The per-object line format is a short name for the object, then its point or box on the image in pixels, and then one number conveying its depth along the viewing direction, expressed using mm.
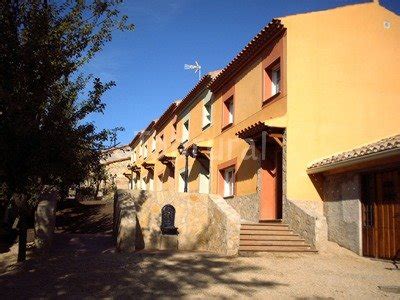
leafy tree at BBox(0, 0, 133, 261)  6320
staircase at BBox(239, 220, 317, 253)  9648
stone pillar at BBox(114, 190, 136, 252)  9391
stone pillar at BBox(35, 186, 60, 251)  9656
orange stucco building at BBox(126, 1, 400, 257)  9617
